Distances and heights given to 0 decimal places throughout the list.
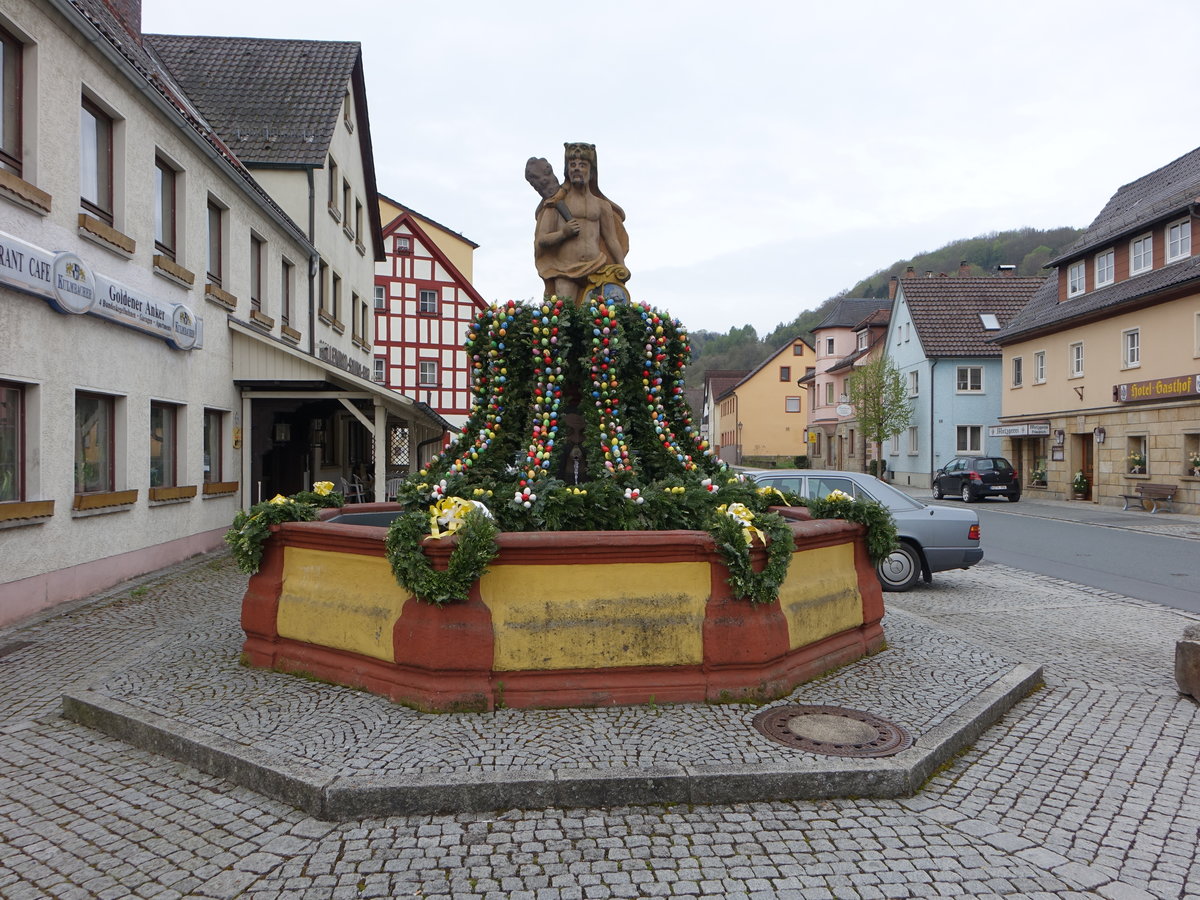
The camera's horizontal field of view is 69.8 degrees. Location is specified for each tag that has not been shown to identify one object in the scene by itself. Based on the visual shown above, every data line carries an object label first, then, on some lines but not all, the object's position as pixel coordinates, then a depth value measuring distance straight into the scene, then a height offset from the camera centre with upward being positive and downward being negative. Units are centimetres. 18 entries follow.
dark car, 2930 -74
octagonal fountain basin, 500 -103
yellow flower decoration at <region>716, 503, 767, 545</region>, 511 -37
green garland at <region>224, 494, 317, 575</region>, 599 -52
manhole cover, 446 -150
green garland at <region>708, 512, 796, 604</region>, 506 -59
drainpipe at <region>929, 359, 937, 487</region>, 3866 +114
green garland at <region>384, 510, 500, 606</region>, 485 -59
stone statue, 771 +202
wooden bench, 2320 -98
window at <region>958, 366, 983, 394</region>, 3881 +355
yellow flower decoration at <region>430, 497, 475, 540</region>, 495 -35
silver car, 1072 -105
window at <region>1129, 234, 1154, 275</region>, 2566 +616
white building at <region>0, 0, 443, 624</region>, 846 +167
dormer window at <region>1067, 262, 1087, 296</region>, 2950 +621
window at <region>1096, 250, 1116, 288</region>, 2792 +623
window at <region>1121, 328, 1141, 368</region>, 2544 +326
